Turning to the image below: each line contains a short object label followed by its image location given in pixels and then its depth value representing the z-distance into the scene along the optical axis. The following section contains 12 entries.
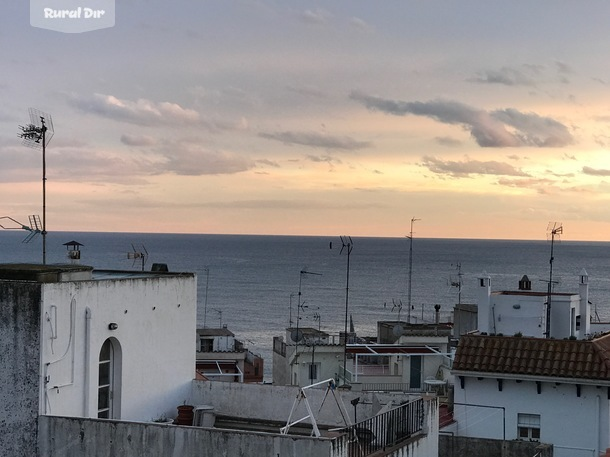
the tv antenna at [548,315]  33.66
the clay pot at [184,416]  19.84
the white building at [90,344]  16.36
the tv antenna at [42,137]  20.50
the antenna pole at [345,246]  40.37
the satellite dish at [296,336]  51.62
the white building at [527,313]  34.03
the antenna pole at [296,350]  51.31
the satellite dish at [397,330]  55.88
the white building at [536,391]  27.22
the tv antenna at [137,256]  25.15
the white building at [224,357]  53.17
